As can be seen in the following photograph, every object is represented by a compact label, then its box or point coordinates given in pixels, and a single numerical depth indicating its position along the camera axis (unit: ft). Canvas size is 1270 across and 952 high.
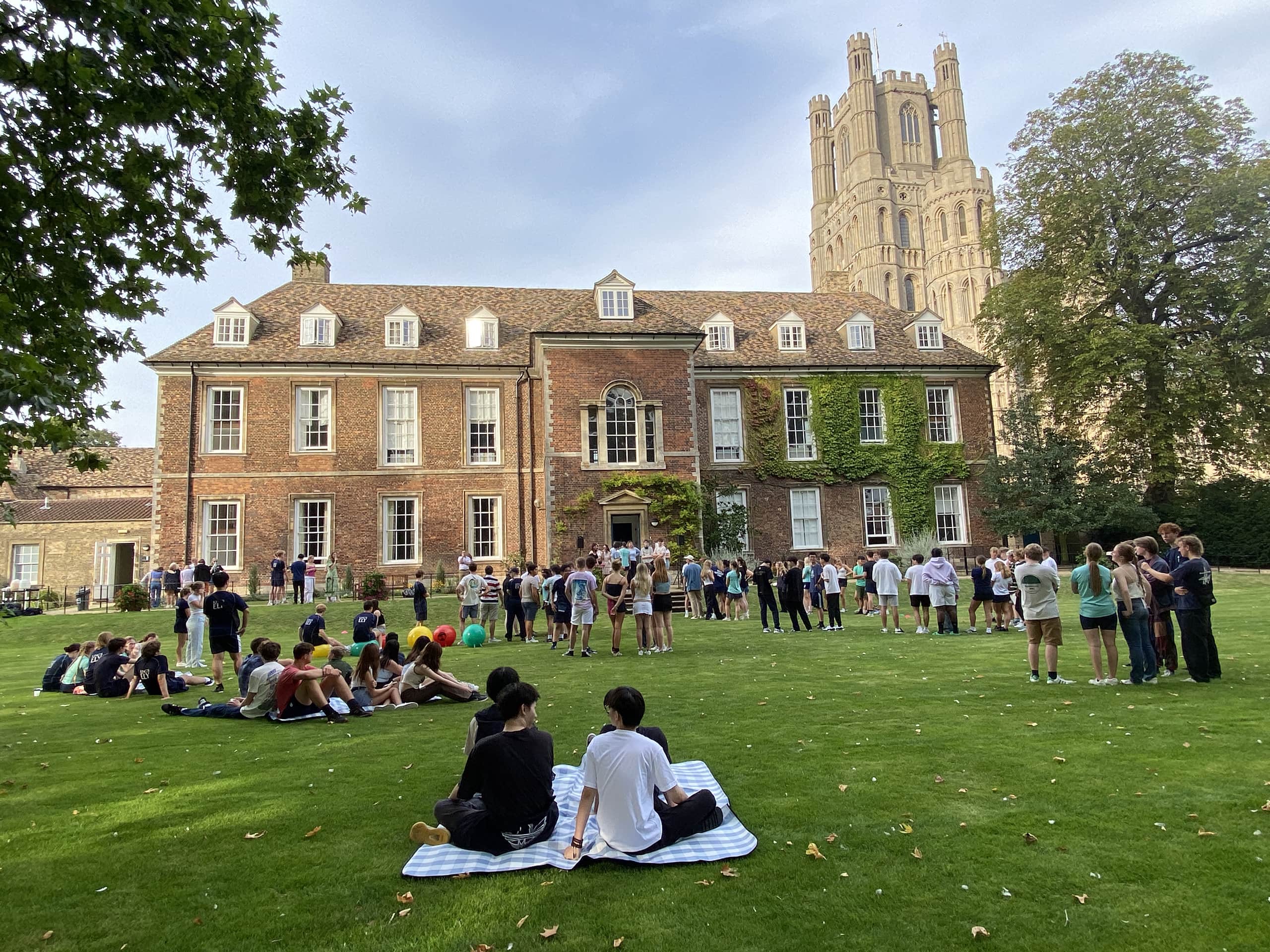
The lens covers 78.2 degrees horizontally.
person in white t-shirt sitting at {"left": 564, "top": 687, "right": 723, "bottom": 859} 15.79
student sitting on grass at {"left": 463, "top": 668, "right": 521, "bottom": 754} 19.33
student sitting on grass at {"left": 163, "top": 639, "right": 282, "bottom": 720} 31.35
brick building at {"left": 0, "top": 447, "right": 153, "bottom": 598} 114.42
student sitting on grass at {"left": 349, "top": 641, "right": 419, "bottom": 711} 33.17
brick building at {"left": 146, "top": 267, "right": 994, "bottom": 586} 91.56
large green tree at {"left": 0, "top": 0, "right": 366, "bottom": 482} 20.13
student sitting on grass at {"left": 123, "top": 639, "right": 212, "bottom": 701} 37.52
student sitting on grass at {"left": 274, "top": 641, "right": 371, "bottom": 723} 30.50
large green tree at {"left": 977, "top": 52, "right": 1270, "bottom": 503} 90.63
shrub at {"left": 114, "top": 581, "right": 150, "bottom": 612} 75.41
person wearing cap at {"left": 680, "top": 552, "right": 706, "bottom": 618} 65.41
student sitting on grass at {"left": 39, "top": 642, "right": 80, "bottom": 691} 40.96
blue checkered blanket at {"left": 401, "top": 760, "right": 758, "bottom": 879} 15.44
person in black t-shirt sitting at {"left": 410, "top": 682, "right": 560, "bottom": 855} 16.35
